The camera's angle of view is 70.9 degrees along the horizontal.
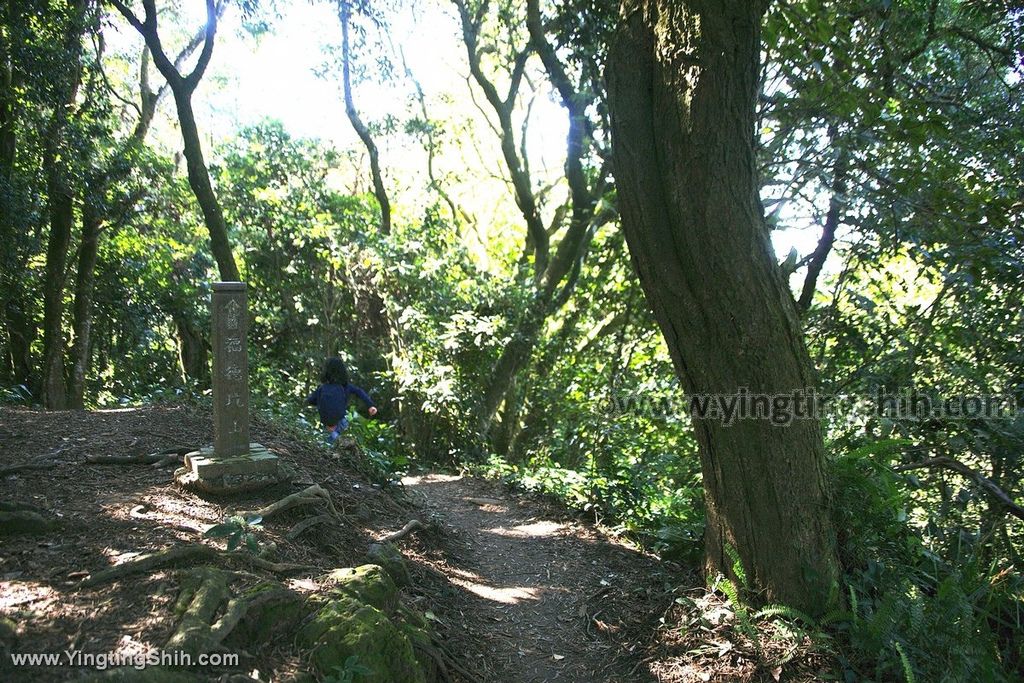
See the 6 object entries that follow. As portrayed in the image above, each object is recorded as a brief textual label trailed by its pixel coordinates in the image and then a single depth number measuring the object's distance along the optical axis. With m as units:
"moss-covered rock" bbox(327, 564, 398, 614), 4.25
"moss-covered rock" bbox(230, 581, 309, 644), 3.63
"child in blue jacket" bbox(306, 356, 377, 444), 9.01
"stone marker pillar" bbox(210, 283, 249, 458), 5.61
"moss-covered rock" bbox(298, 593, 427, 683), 3.58
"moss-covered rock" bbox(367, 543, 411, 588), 5.27
